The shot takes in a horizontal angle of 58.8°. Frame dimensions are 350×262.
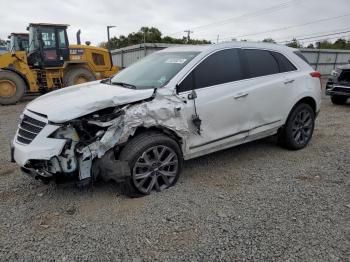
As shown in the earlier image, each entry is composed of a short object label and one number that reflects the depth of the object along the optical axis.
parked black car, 9.20
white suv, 3.24
